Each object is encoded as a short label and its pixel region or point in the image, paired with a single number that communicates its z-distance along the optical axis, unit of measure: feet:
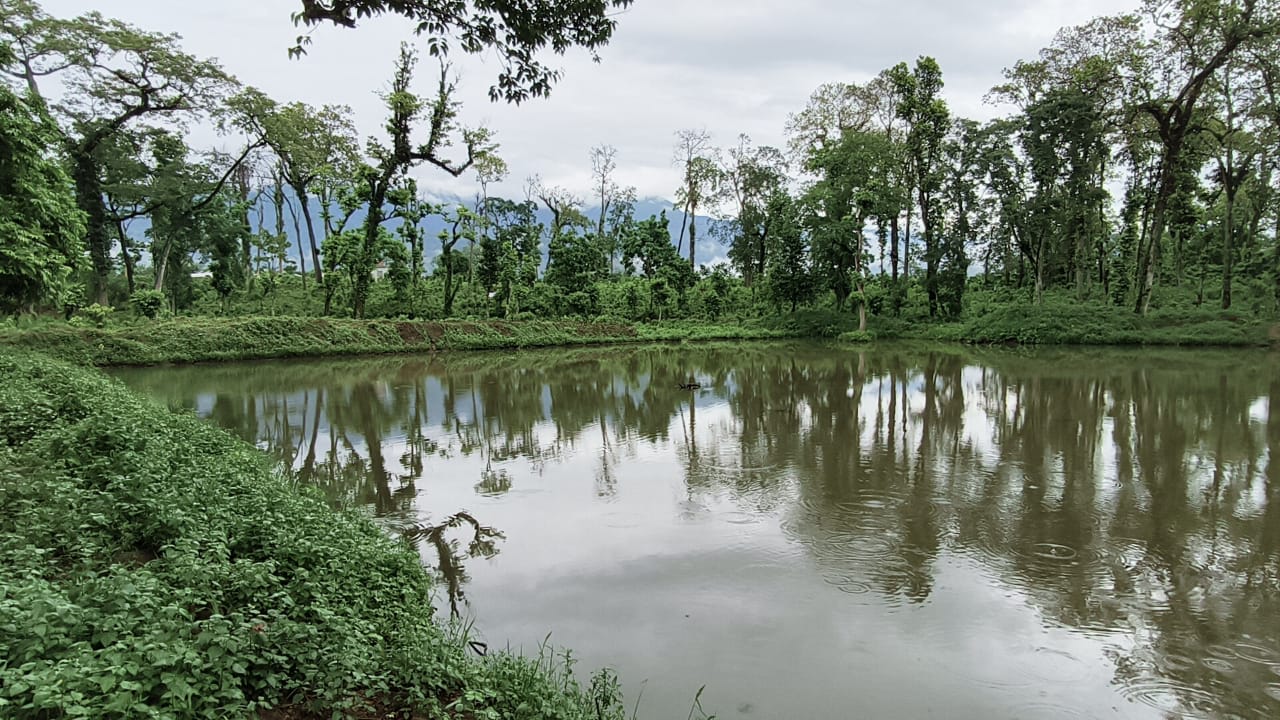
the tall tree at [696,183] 122.31
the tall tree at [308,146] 82.74
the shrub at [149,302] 71.46
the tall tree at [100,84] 65.67
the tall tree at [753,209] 115.55
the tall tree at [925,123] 90.22
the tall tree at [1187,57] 62.54
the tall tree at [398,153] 79.61
